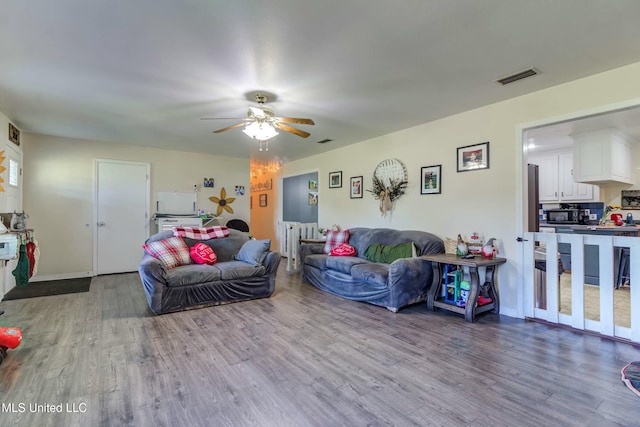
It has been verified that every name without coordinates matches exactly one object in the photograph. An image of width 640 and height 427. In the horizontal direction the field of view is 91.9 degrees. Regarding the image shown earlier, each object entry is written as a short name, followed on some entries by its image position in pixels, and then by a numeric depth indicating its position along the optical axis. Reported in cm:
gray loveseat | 344
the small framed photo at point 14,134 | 430
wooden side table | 324
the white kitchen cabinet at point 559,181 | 592
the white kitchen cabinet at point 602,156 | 491
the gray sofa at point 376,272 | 357
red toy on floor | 236
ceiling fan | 326
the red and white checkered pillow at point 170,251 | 384
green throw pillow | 405
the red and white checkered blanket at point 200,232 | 442
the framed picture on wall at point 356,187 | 545
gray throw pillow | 418
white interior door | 560
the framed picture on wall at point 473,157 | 366
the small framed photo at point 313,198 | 674
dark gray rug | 420
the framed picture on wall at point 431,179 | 419
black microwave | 589
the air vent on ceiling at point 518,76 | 277
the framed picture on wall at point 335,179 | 592
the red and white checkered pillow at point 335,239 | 501
